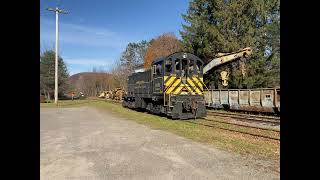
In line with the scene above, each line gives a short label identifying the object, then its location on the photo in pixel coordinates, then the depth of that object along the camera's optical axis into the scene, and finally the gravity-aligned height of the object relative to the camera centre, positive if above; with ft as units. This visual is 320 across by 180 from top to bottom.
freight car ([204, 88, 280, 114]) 60.32 -1.28
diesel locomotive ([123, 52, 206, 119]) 58.18 +1.39
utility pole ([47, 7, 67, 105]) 126.21 +24.67
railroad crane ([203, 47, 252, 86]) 74.02 +8.25
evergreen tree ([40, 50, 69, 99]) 189.06 +11.65
